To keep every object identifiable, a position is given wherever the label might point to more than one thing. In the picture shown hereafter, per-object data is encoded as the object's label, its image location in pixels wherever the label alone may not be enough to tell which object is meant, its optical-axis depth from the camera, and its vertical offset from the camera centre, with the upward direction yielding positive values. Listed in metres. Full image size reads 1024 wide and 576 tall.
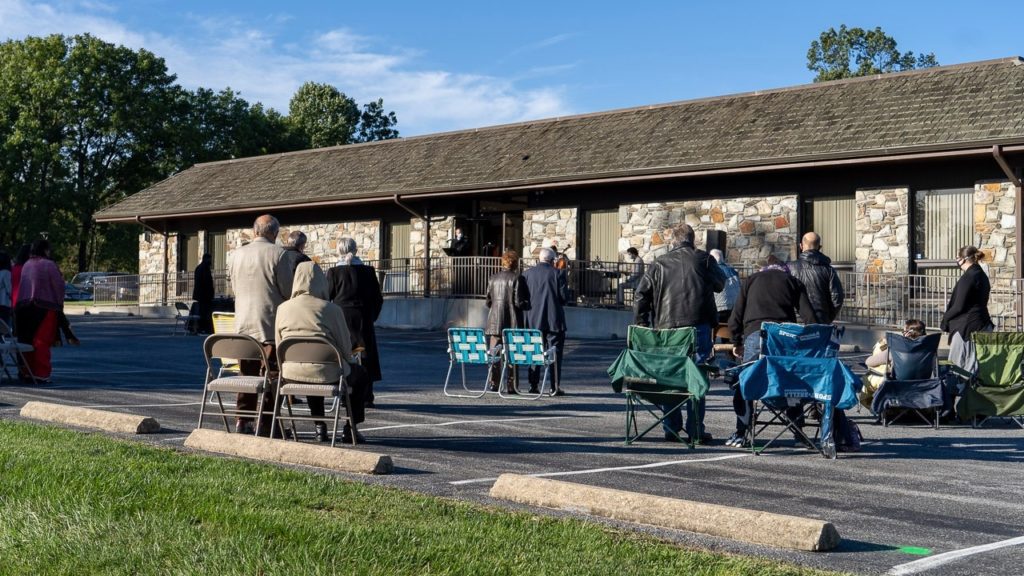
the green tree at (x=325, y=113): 75.50 +11.97
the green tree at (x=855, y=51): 68.56 +14.63
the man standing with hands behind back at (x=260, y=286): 10.03 +0.07
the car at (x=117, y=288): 39.22 +0.16
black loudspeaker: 21.67 +1.09
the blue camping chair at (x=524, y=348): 14.16 -0.63
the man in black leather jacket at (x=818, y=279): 11.70 +0.20
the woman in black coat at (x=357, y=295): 11.89 +0.00
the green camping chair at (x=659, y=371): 9.98 -0.63
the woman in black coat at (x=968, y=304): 13.01 -0.04
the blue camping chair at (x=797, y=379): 9.40 -0.65
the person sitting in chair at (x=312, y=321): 9.41 -0.22
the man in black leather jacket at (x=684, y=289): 10.88 +0.08
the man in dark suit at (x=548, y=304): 14.82 -0.09
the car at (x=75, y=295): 54.81 -0.11
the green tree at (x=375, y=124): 78.56 +11.60
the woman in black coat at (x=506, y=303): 14.85 -0.08
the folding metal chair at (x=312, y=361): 9.30 -0.54
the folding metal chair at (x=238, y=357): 9.64 -0.53
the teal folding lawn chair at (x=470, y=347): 14.45 -0.64
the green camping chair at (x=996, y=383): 12.18 -0.87
